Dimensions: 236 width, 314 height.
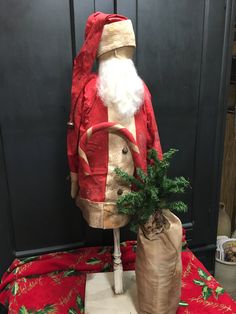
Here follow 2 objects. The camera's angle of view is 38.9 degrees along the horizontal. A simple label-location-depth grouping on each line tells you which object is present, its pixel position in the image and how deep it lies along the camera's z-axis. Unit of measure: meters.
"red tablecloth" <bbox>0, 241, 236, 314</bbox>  1.16
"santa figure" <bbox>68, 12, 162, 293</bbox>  0.98
